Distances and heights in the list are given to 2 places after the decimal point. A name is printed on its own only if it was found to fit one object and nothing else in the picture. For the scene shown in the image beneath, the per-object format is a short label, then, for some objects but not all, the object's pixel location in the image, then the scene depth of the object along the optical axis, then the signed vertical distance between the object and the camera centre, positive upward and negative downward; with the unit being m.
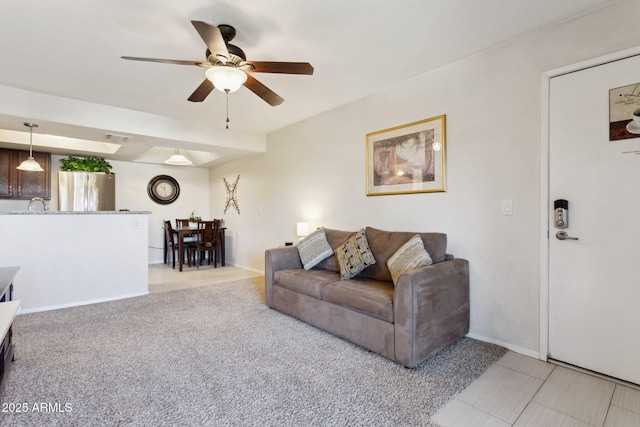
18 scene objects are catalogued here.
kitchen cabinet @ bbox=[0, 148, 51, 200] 5.01 +0.56
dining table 5.66 -0.51
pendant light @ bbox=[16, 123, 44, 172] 4.14 +0.62
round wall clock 6.67 +0.49
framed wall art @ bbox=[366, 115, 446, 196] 2.85 +0.55
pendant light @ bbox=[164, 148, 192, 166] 5.54 +0.94
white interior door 1.90 -0.12
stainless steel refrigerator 5.39 +0.35
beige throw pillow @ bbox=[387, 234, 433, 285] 2.39 -0.38
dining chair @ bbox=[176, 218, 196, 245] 6.20 -0.31
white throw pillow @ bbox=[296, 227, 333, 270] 3.33 -0.42
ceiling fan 2.04 +1.02
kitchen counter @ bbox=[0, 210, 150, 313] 3.28 -0.53
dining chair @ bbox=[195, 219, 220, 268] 5.82 -0.53
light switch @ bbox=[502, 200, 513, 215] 2.39 +0.04
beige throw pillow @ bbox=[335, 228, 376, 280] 2.81 -0.43
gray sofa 2.07 -0.71
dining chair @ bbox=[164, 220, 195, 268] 5.99 -0.67
